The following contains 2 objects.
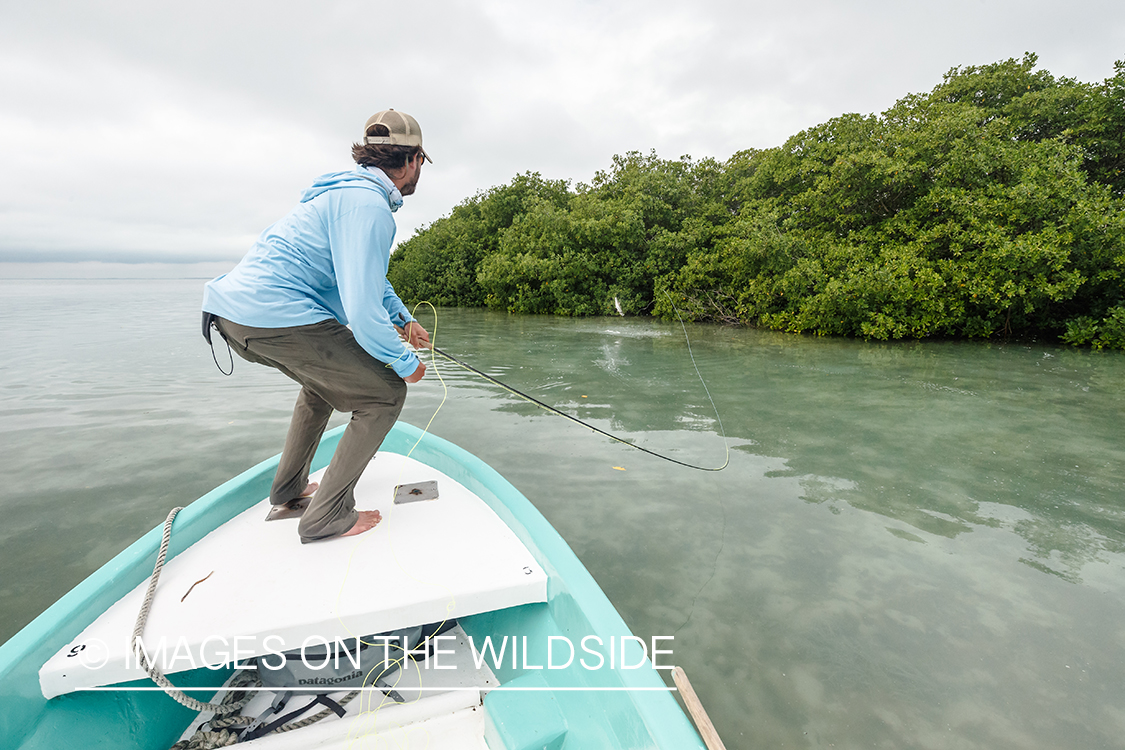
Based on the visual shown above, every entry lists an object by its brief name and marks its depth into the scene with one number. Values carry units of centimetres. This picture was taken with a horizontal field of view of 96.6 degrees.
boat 131
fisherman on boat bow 181
